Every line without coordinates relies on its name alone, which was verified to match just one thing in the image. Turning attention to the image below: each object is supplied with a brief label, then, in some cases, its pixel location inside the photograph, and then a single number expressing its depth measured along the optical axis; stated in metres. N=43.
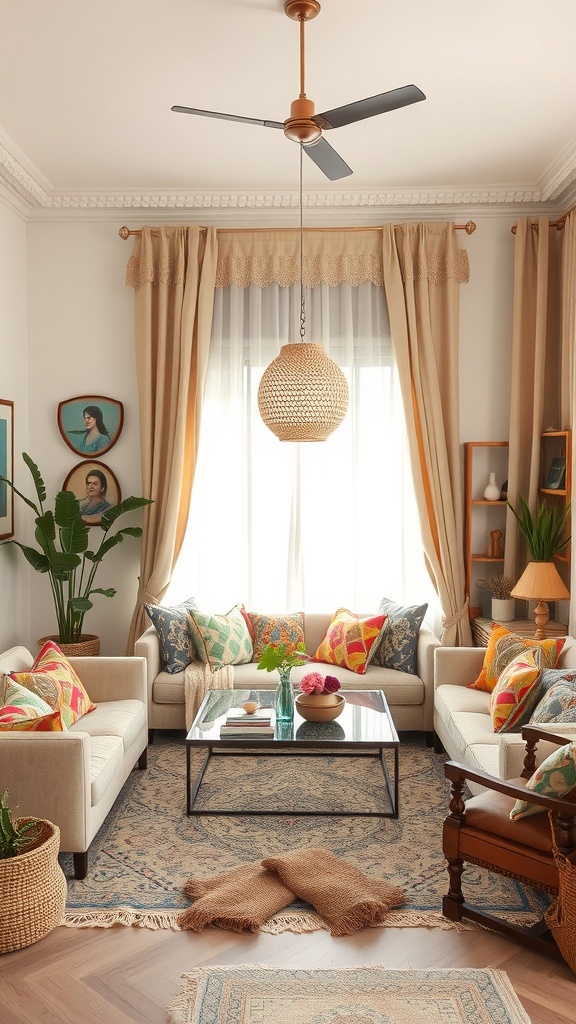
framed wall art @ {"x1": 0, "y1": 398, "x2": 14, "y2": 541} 5.08
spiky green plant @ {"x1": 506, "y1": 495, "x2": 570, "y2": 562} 4.96
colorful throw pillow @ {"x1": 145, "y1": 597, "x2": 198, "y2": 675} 4.84
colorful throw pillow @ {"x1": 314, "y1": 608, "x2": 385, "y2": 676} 4.87
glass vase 3.91
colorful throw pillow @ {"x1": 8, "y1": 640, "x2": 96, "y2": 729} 3.73
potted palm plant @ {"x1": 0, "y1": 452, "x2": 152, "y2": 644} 4.99
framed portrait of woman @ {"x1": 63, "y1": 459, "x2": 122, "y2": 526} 5.49
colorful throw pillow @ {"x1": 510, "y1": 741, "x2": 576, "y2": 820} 2.61
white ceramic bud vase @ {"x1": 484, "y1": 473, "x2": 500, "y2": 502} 5.32
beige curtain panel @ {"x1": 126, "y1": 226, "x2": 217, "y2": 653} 5.30
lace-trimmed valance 5.29
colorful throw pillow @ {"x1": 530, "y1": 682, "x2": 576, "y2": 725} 3.29
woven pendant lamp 3.90
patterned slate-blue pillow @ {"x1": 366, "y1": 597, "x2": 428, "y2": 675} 4.89
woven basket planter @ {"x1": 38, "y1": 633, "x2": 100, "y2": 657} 5.07
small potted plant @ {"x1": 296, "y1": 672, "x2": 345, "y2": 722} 3.88
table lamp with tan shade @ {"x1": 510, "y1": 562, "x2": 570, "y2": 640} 4.55
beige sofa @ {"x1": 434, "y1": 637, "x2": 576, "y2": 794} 3.16
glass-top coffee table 3.65
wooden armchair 2.62
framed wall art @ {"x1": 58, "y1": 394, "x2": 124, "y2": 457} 5.49
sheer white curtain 5.43
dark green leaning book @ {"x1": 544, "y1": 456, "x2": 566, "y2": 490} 5.05
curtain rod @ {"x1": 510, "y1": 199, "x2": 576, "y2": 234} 5.15
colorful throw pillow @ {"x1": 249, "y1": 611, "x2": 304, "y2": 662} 5.11
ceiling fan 2.77
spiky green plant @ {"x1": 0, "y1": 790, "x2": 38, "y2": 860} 2.76
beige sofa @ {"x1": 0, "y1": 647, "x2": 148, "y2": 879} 3.14
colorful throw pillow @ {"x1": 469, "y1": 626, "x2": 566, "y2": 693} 4.13
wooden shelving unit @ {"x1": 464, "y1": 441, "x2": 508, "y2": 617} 5.46
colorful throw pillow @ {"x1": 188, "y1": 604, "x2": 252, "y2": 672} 4.89
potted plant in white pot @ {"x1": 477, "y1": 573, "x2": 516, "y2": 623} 5.17
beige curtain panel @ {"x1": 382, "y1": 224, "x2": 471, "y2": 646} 5.27
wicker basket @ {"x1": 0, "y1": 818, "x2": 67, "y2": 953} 2.69
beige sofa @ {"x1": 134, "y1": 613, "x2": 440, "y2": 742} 4.71
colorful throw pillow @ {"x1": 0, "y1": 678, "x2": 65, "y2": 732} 3.26
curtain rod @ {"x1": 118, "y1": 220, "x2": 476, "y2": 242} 5.23
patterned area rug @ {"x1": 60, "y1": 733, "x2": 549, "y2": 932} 2.99
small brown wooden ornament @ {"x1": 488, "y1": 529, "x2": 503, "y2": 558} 5.38
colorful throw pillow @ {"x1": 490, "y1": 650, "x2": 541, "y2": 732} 3.66
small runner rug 2.39
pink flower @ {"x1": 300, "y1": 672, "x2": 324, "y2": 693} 3.88
